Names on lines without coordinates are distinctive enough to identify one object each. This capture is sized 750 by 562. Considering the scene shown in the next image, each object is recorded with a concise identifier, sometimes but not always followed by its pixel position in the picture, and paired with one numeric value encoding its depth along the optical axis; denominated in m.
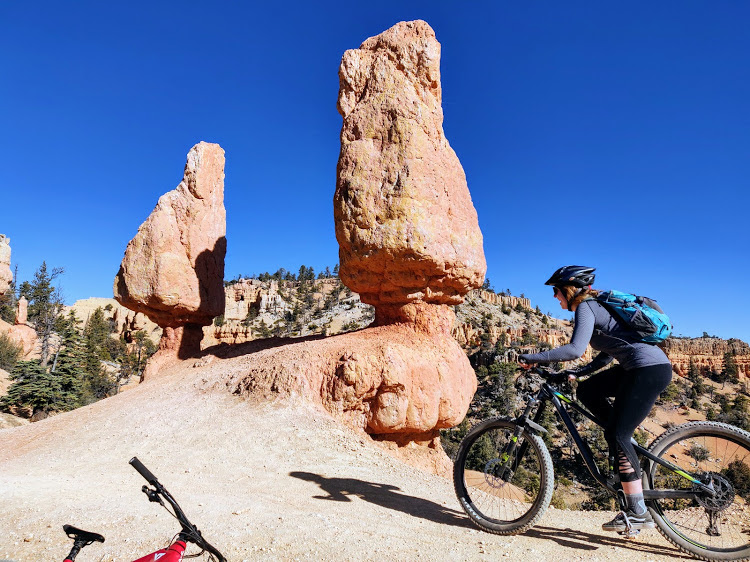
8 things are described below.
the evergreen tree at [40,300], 41.89
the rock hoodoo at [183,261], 14.59
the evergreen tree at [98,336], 41.31
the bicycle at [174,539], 2.03
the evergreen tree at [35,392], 23.05
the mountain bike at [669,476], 3.49
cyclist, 3.51
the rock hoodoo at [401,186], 10.24
